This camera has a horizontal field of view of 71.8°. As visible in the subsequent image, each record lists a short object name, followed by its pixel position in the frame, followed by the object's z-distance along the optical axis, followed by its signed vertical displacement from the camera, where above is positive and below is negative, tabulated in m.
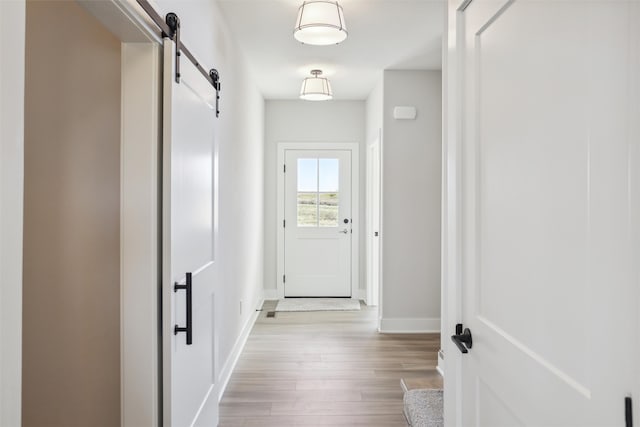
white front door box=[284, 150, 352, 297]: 6.02 -0.22
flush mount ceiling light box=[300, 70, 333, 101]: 4.35 +1.21
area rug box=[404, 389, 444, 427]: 2.42 -1.14
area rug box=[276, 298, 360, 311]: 5.42 -1.19
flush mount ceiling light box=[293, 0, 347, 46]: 2.60 +1.13
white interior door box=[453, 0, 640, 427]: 0.77 +0.00
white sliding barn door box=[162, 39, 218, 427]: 1.68 -0.16
